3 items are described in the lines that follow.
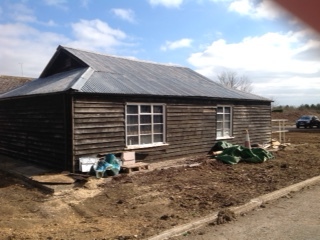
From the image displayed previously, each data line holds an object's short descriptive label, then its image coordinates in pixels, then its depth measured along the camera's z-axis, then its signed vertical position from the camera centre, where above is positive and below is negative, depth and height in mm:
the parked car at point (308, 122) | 44156 -827
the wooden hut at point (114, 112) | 11164 +144
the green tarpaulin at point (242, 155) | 13127 -1574
